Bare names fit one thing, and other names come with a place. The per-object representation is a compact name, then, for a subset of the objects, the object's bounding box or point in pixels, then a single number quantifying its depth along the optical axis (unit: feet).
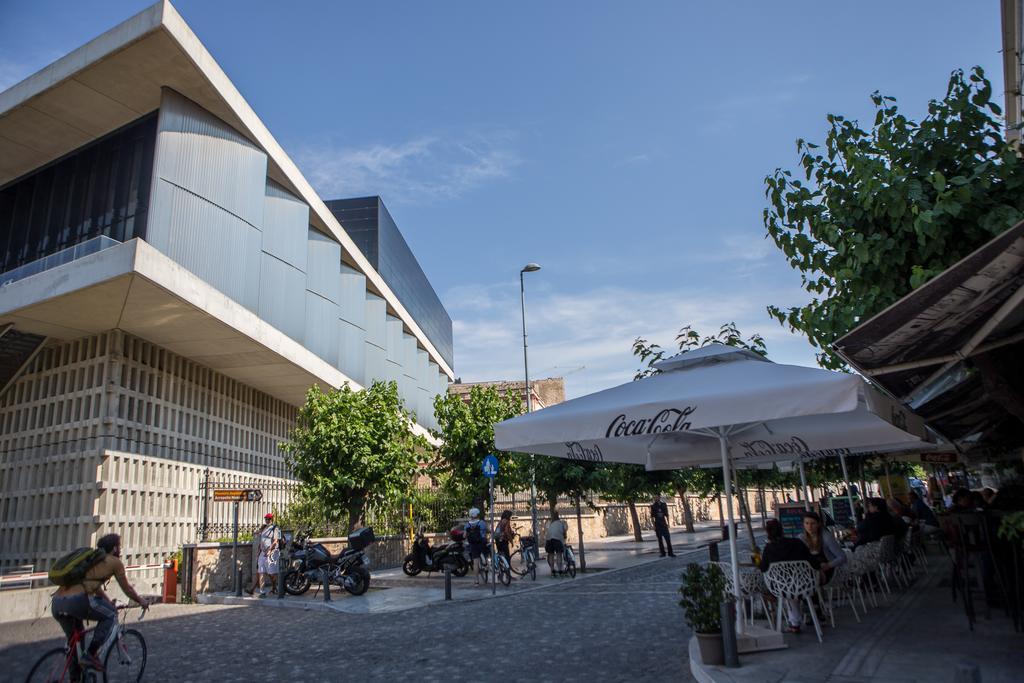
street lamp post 60.90
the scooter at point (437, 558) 57.93
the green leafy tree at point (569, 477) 61.72
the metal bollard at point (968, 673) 10.13
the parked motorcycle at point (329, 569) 46.73
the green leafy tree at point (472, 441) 68.44
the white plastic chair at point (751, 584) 23.94
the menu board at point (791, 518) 50.88
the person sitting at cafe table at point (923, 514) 53.85
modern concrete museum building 56.70
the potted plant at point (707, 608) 19.51
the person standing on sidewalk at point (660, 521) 69.21
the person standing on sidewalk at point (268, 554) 48.93
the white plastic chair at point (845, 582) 25.63
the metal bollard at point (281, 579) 46.28
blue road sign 48.80
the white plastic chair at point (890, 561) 30.63
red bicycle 18.33
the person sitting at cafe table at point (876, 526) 31.27
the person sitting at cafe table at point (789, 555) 23.56
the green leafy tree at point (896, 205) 19.11
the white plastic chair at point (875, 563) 28.48
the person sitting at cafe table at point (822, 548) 25.07
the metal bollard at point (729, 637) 19.06
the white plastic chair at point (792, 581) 22.79
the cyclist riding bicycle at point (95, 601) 18.56
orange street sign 48.24
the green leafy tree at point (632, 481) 64.28
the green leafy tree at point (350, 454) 63.36
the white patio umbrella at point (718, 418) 17.38
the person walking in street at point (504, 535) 54.39
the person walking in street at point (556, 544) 56.85
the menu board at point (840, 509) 67.36
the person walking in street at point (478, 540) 53.31
